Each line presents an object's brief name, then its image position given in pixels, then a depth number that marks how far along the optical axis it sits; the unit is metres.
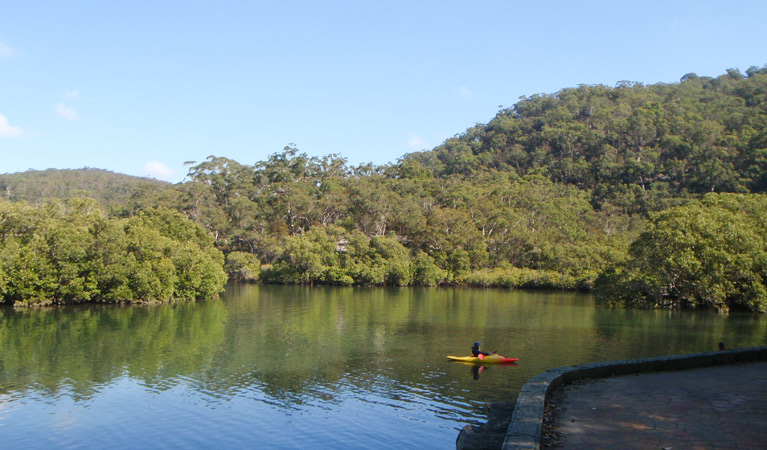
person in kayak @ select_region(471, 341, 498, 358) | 21.48
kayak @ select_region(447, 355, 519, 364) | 21.36
